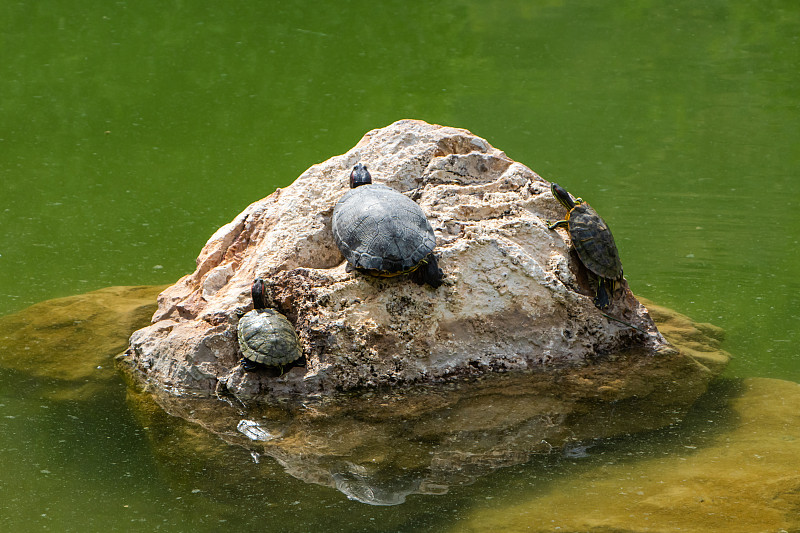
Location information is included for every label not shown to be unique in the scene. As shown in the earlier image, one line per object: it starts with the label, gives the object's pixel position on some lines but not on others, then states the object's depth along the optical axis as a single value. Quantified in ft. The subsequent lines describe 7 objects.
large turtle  21.33
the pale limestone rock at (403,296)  21.63
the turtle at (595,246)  22.99
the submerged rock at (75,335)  23.38
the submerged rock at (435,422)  18.58
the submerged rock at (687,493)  16.30
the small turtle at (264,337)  20.57
